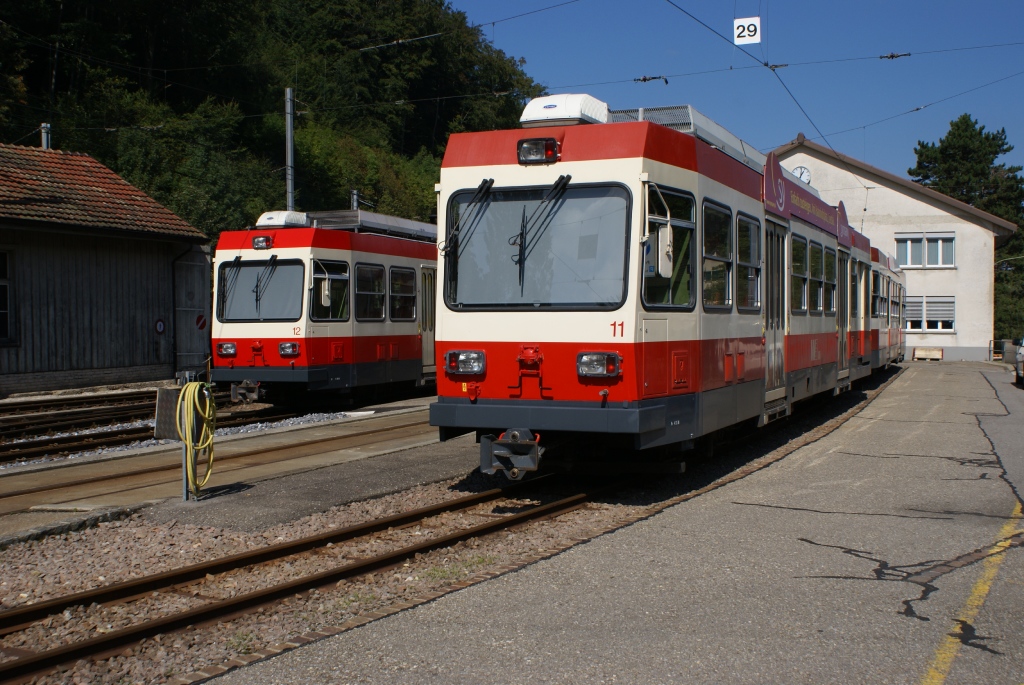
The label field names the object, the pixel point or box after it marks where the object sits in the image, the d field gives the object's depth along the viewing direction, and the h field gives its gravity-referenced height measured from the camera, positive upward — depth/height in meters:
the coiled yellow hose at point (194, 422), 8.96 -0.79
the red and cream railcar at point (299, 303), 16.11 +0.58
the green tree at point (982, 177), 76.62 +12.76
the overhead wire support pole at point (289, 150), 22.53 +4.43
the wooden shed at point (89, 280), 20.72 +1.35
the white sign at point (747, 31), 16.66 +5.21
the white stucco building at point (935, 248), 46.12 +4.26
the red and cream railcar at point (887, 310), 22.09 +0.68
